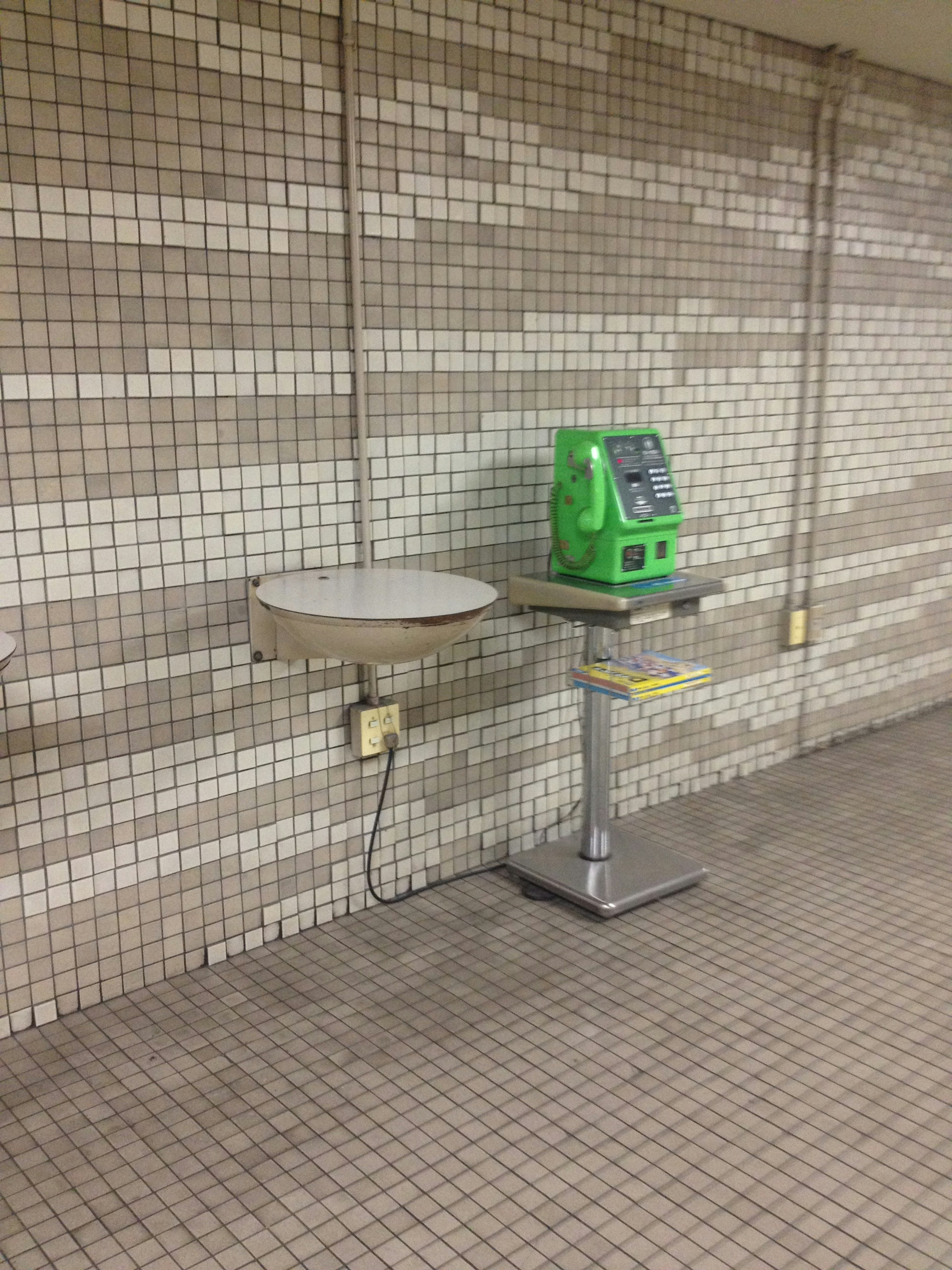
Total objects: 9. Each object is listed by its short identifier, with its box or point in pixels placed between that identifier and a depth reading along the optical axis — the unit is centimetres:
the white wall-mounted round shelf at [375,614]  223
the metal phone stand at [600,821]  287
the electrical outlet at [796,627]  409
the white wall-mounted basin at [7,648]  187
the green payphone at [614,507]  285
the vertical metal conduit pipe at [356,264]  259
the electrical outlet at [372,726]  288
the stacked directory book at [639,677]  291
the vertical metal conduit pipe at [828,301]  383
